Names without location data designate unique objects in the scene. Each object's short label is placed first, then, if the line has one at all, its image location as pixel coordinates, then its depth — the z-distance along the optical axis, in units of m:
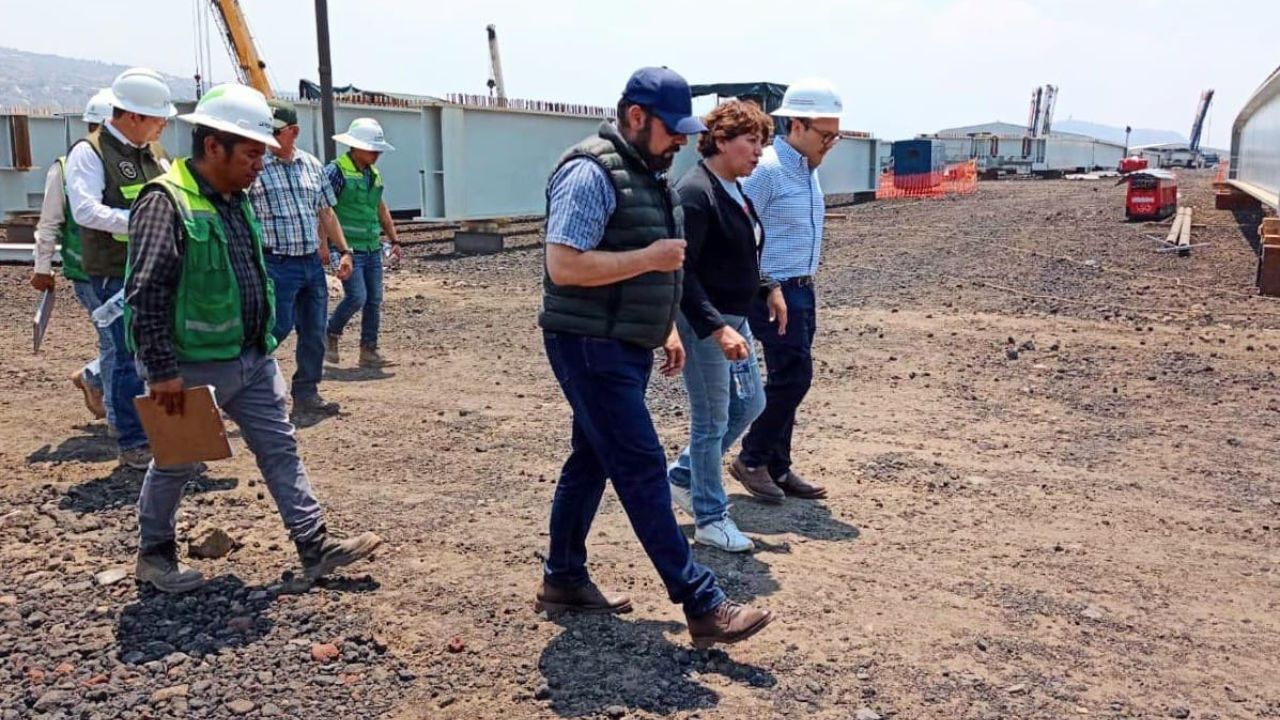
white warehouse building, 62.22
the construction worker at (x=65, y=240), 5.71
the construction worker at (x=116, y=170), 5.21
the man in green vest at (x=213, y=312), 3.77
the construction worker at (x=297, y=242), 6.62
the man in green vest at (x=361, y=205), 8.23
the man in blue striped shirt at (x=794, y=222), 5.03
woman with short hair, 4.29
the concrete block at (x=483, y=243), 17.88
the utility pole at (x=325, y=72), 18.20
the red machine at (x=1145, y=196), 23.22
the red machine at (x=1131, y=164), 61.42
